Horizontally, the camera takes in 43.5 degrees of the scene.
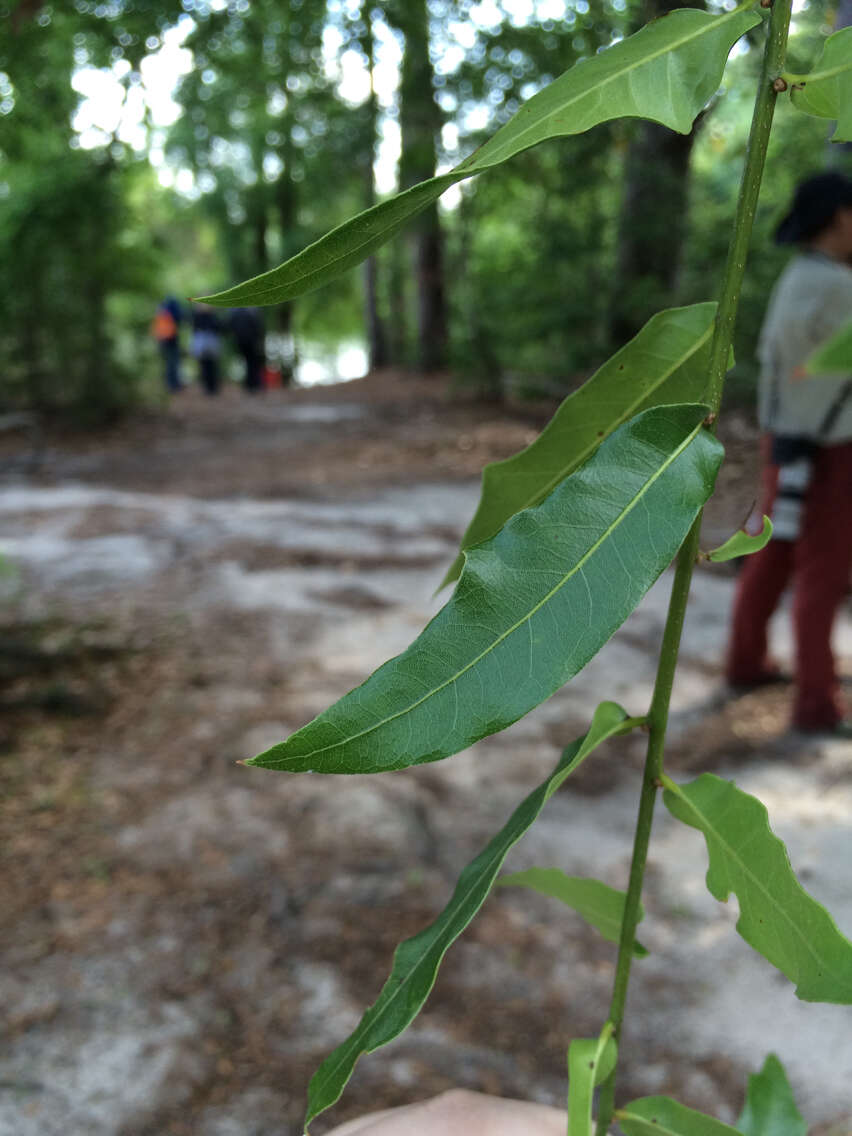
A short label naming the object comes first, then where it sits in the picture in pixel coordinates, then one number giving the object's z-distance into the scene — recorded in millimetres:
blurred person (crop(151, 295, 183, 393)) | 14633
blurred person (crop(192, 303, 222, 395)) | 15008
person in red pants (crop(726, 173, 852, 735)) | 3391
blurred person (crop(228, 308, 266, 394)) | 15719
